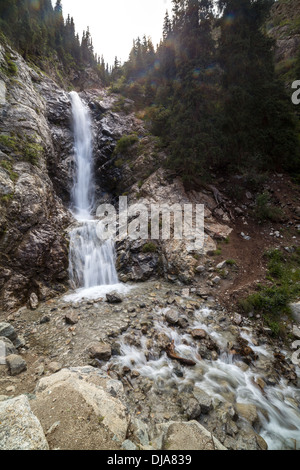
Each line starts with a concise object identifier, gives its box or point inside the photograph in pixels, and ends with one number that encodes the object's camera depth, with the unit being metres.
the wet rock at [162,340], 5.93
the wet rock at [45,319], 7.04
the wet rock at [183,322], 6.81
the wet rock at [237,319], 6.95
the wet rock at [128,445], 2.82
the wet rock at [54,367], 4.72
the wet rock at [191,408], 3.94
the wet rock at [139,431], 3.13
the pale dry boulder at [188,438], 3.12
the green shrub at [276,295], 6.84
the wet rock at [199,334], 6.31
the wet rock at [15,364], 4.53
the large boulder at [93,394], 3.09
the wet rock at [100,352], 5.14
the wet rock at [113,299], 8.39
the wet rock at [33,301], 7.95
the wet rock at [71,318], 6.86
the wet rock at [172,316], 6.91
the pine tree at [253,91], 12.84
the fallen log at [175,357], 5.42
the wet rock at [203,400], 4.11
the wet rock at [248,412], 4.06
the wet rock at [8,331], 5.68
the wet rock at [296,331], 6.16
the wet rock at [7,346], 5.09
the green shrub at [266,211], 11.04
